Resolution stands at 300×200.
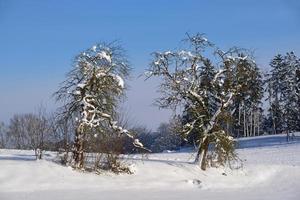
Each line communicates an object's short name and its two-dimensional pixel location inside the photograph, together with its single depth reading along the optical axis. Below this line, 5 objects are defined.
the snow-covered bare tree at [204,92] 29.39
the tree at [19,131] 62.62
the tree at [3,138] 66.91
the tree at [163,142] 102.35
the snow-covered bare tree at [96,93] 25.38
